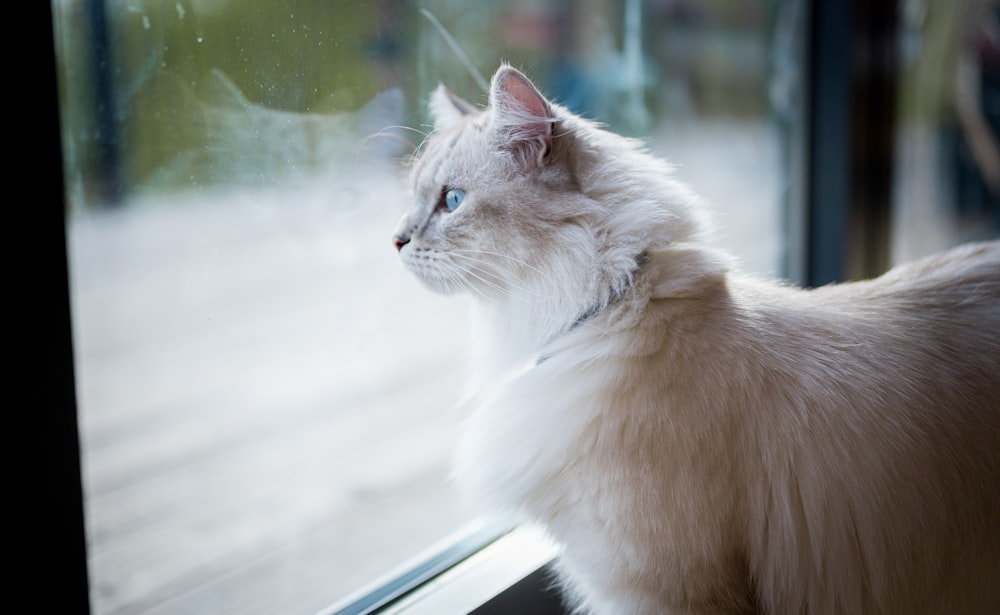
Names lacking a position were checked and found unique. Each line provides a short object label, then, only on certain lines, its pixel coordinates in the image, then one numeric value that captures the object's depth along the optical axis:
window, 1.06
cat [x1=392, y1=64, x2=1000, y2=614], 0.97
